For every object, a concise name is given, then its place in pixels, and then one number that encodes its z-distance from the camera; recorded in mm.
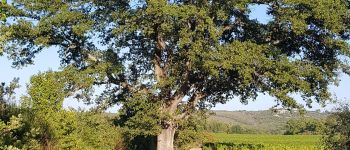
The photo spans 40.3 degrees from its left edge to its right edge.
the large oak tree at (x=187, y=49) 23812
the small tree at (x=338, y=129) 22422
